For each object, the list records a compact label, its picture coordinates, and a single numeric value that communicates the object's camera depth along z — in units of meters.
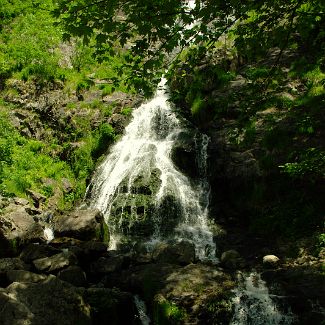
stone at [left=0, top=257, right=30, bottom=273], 9.29
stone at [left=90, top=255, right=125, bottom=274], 10.47
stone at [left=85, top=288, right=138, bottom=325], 7.66
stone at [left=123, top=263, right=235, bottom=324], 7.89
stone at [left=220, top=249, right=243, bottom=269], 10.73
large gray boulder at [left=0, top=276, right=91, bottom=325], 6.45
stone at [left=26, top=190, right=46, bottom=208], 15.12
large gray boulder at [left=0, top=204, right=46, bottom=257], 11.57
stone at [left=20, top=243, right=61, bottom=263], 10.65
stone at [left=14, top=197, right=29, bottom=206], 13.66
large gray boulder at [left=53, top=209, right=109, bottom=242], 12.64
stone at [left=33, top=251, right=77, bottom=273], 9.61
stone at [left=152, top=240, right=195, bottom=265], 10.60
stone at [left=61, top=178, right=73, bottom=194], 16.91
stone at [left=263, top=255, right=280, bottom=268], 10.50
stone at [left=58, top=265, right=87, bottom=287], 9.14
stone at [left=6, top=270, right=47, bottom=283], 8.05
